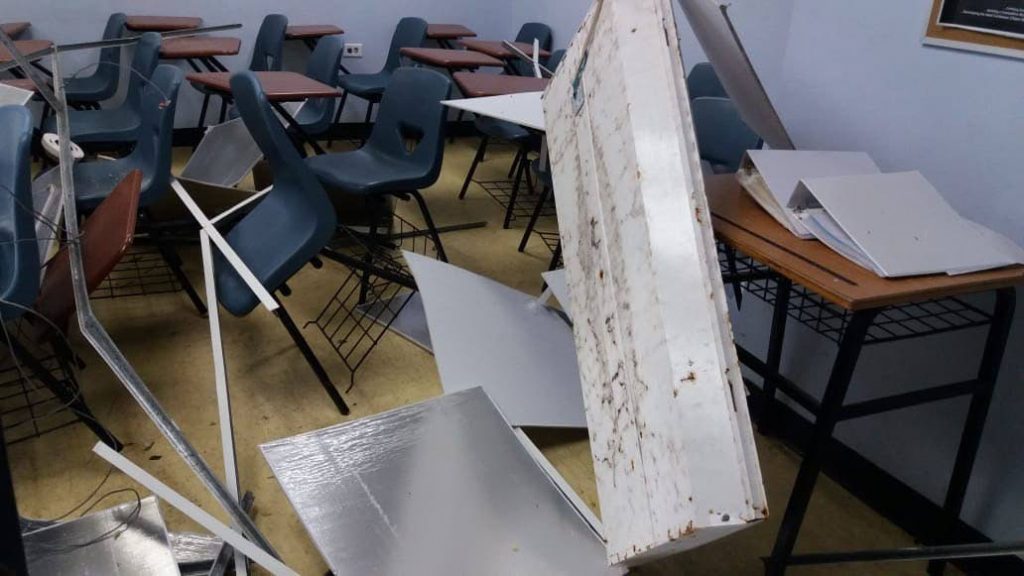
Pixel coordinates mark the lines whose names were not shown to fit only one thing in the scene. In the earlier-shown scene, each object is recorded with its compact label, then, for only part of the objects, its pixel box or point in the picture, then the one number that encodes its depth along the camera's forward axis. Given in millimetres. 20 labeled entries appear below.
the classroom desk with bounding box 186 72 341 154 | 3021
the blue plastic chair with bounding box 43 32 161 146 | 3270
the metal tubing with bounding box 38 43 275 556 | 1403
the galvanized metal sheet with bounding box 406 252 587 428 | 1945
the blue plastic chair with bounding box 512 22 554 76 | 5016
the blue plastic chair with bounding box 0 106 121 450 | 1720
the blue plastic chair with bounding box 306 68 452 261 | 2730
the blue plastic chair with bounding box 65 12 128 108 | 4117
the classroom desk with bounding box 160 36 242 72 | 4113
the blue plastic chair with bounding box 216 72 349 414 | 2092
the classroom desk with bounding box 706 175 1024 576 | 1096
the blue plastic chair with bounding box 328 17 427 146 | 4805
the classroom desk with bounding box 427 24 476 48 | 5188
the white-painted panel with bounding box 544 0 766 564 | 856
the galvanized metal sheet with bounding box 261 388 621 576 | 1410
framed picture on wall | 1404
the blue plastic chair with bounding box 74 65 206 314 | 2467
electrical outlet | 5351
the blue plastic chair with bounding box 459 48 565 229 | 3568
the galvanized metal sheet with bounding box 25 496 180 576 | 1445
